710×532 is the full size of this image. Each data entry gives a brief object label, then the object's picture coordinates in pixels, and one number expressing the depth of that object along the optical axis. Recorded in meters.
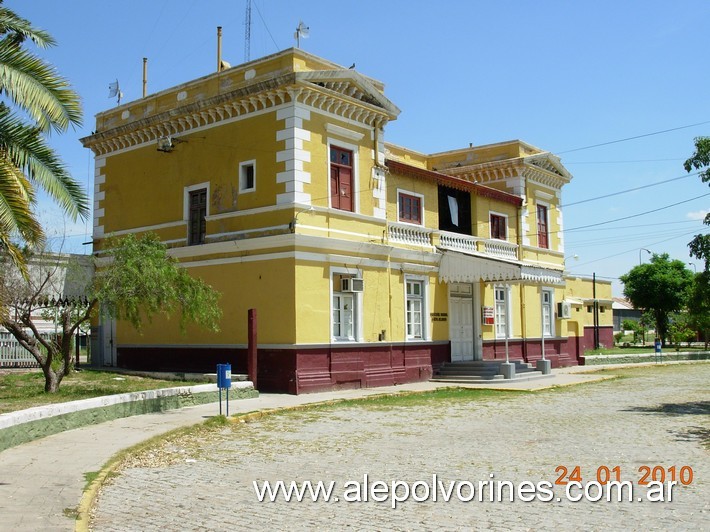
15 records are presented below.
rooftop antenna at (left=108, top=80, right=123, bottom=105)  24.68
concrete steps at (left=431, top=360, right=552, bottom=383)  23.19
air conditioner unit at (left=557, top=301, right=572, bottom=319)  29.97
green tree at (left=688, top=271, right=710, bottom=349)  15.80
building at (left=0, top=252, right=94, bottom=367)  18.31
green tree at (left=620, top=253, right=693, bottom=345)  49.59
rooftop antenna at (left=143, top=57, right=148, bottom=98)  25.06
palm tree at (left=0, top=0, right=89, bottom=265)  11.30
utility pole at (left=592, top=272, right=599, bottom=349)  48.22
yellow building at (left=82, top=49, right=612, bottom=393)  19.20
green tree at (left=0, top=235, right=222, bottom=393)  15.79
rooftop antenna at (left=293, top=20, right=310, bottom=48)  20.95
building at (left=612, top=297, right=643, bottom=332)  75.12
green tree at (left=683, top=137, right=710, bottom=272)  14.99
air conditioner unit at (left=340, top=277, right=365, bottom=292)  20.05
